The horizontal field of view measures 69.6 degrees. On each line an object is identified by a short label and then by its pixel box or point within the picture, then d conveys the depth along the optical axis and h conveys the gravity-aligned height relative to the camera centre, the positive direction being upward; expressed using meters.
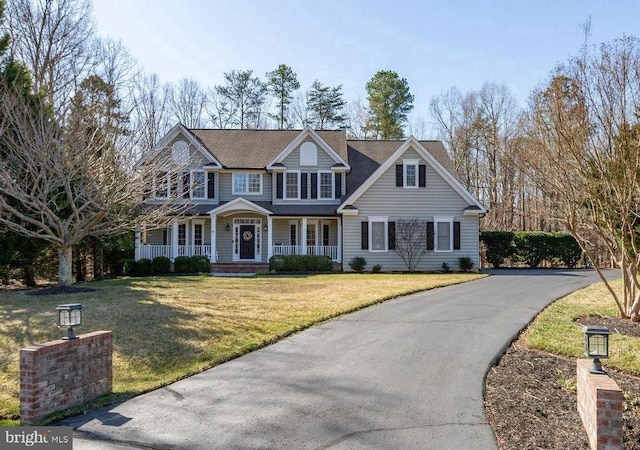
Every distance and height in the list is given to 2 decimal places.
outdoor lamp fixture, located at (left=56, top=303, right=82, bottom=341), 5.26 -0.82
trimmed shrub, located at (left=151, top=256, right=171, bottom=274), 21.86 -0.96
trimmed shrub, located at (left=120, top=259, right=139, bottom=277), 21.53 -1.07
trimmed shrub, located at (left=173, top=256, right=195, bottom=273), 21.70 -0.96
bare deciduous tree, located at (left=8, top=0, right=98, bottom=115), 22.70 +10.65
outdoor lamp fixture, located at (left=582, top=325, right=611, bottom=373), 4.61 -1.06
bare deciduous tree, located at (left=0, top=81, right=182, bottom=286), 12.73 +2.15
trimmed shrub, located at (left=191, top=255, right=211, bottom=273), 21.67 -0.93
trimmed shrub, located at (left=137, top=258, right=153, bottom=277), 21.56 -1.04
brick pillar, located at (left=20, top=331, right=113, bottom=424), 4.80 -1.44
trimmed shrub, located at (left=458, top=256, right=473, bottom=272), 22.50 -1.09
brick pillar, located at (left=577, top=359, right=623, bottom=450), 3.98 -1.54
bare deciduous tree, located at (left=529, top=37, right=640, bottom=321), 8.76 +1.84
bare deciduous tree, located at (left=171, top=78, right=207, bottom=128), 36.57 +10.85
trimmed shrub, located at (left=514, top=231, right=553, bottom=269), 25.00 -0.33
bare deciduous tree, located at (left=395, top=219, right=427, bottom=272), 22.67 +0.15
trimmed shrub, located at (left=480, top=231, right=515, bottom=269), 25.22 -0.10
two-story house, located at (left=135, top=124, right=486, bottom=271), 22.80 +2.04
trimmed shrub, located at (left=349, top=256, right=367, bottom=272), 22.41 -1.03
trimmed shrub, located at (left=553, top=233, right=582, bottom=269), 24.80 -0.40
